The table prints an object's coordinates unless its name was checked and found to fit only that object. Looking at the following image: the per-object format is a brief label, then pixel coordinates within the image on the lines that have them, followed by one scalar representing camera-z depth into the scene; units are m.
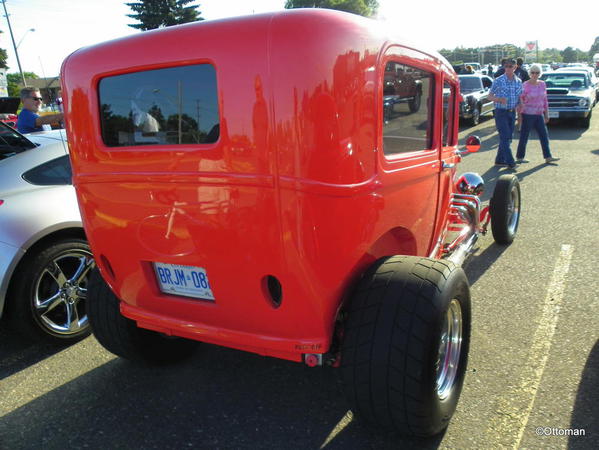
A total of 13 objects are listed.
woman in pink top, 9.32
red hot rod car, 1.94
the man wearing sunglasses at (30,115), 5.51
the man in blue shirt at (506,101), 8.96
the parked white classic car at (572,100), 13.63
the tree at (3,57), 53.09
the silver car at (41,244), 3.25
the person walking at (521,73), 14.34
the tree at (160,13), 45.72
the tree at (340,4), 64.93
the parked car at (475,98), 14.98
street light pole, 36.03
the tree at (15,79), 59.40
